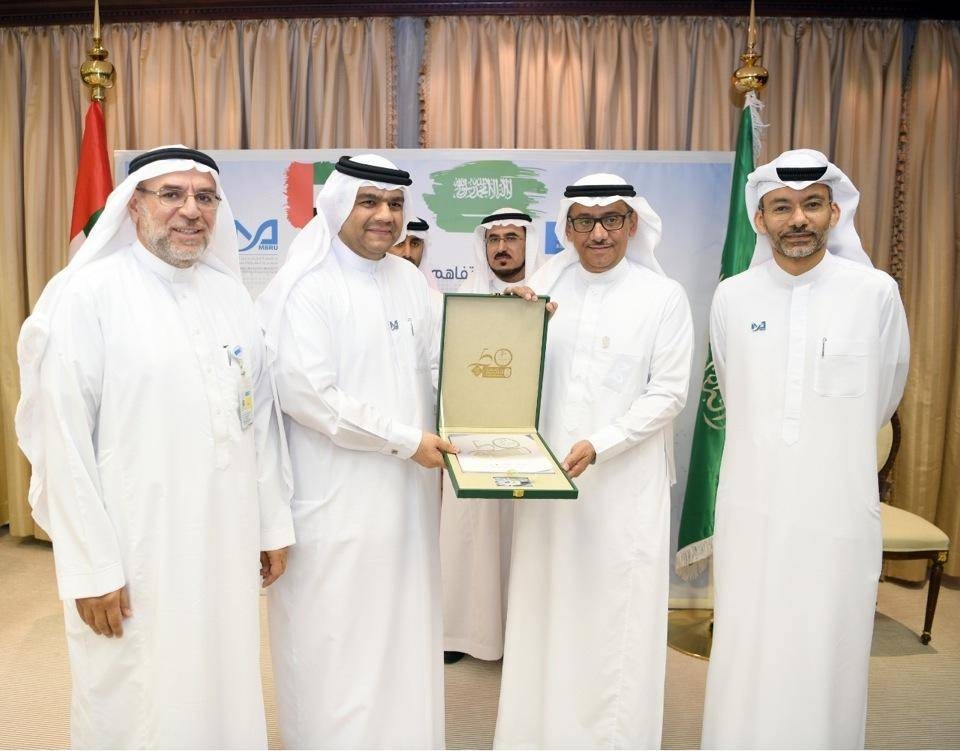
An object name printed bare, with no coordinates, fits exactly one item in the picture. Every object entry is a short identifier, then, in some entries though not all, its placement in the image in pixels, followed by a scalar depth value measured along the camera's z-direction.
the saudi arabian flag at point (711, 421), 3.76
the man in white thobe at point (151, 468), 1.89
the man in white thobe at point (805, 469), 2.35
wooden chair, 3.71
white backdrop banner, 4.10
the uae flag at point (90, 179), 4.34
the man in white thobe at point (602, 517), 2.53
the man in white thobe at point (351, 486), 2.36
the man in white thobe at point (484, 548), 3.43
